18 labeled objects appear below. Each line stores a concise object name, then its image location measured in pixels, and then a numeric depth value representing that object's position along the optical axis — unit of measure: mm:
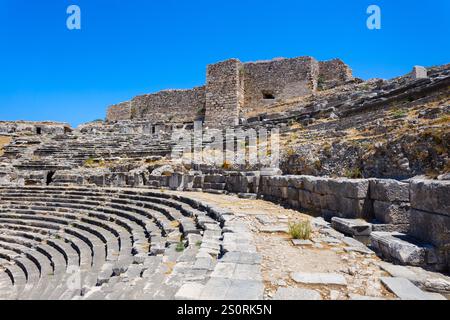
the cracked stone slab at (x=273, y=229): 5617
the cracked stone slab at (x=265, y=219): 6343
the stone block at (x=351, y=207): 5684
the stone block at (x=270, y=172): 10413
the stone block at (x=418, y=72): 17566
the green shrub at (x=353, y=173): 8930
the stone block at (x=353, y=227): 5109
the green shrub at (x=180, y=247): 5012
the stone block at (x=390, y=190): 4984
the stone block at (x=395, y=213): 4949
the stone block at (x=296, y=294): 2871
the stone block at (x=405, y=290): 2869
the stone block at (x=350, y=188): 5668
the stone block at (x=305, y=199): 7477
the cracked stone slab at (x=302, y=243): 4756
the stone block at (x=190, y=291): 2800
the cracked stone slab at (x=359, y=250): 4359
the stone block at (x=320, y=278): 3250
